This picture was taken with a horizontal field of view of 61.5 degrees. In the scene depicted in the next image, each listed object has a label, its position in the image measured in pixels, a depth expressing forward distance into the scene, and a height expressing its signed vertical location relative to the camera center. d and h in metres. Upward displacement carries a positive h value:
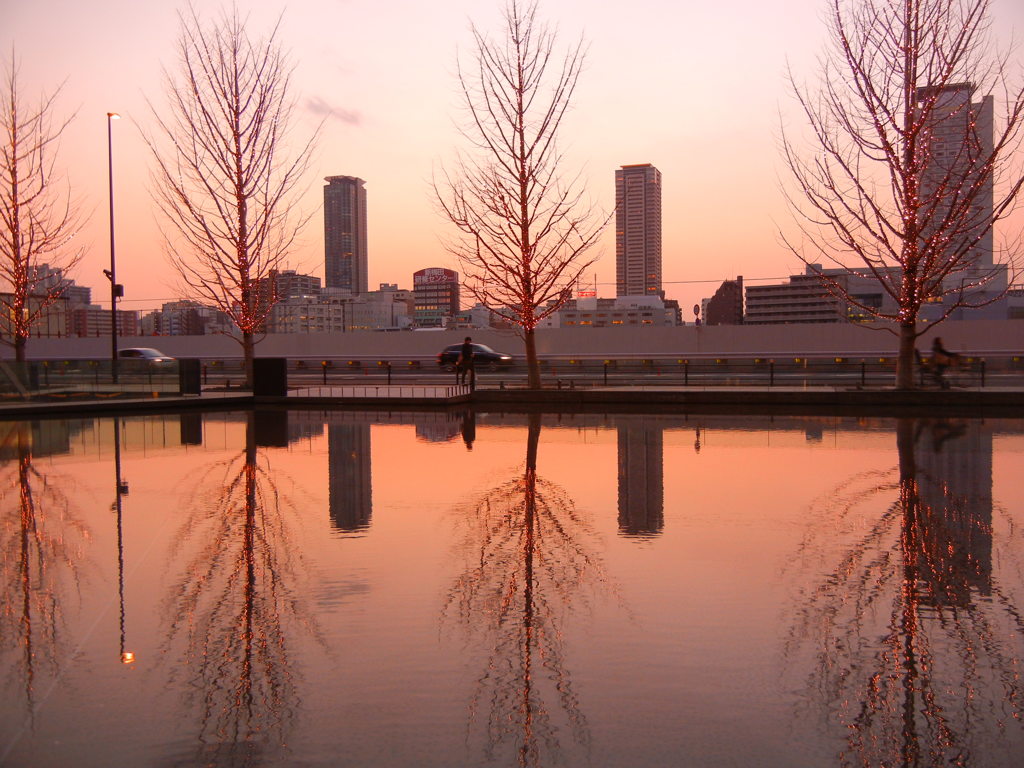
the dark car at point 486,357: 43.22 +1.02
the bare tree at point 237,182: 30.19 +6.99
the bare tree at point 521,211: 25.83 +5.06
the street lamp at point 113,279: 33.12 +4.11
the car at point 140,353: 44.47 +1.51
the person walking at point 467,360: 27.20 +0.55
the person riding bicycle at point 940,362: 24.61 +0.27
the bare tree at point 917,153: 22.64 +5.90
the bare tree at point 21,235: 34.81 +6.11
